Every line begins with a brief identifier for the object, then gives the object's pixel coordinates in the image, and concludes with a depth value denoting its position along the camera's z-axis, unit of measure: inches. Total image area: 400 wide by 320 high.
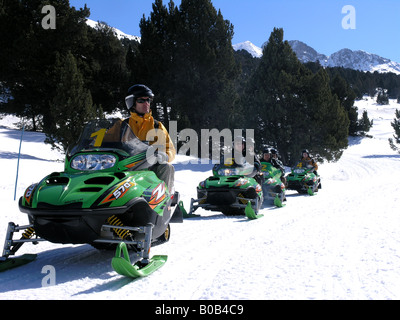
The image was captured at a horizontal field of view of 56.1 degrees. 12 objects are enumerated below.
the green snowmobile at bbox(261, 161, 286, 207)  396.5
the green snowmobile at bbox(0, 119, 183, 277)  139.4
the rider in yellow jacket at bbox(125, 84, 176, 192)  191.5
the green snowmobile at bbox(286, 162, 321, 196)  543.8
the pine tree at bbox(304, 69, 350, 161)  909.2
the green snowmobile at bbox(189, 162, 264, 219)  319.9
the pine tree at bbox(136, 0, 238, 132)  910.4
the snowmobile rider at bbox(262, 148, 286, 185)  461.4
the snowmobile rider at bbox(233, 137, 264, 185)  355.1
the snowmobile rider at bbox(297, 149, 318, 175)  590.7
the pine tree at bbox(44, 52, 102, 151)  666.2
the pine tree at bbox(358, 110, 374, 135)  2155.5
